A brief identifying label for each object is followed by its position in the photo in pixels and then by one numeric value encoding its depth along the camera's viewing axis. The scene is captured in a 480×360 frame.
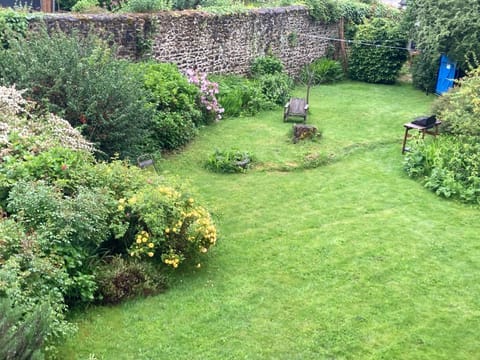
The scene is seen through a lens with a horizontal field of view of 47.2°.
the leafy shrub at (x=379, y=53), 19.33
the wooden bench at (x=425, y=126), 12.00
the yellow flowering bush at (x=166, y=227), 6.93
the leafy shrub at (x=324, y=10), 19.27
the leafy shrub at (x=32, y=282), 4.54
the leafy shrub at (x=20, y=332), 4.09
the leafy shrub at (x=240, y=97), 14.59
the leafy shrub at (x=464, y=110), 11.35
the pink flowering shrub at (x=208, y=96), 13.54
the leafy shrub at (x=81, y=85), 9.12
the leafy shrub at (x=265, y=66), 17.17
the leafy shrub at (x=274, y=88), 15.98
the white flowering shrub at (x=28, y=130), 7.32
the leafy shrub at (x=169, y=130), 11.52
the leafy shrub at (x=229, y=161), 10.98
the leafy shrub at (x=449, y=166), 10.17
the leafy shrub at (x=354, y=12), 20.41
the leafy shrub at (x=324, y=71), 19.33
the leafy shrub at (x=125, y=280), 6.45
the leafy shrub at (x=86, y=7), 13.93
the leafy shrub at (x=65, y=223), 6.04
